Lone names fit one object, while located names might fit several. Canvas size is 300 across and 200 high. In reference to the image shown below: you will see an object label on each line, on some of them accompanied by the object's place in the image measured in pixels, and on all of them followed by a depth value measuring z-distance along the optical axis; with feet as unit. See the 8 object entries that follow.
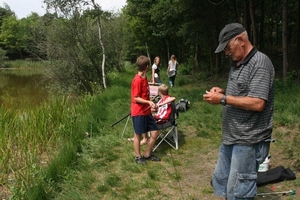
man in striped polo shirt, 7.50
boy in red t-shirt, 15.48
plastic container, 13.76
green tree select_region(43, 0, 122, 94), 48.62
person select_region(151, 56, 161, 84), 35.01
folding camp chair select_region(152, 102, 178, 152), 17.80
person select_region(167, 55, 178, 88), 41.13
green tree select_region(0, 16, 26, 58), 208.54
